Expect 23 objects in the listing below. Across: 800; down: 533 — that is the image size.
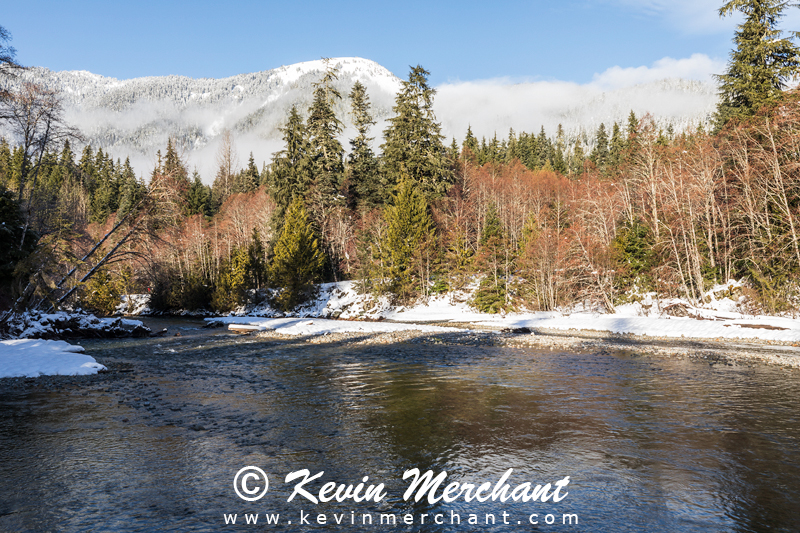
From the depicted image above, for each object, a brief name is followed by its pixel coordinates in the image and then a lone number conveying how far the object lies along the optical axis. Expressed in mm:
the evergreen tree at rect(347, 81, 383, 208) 61031
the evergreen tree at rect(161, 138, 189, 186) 60712
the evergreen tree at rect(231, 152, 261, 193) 89938
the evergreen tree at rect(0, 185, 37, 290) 23453
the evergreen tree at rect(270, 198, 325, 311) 48438
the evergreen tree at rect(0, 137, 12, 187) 24928
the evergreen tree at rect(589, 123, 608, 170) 99125
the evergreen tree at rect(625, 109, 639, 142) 78750
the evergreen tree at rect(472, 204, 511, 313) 42812
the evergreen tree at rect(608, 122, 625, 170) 88556
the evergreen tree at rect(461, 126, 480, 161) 110269
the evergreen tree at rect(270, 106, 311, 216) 55094
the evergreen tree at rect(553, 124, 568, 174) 108444
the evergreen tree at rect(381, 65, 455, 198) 50969
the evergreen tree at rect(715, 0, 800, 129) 35656
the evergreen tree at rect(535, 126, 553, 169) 115806
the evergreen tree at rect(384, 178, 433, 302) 46844
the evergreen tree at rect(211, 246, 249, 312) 53094
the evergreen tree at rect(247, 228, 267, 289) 54906
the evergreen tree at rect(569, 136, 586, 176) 102162
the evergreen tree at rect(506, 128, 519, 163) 111425
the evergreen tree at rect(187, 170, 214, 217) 85000
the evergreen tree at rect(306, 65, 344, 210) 55562
